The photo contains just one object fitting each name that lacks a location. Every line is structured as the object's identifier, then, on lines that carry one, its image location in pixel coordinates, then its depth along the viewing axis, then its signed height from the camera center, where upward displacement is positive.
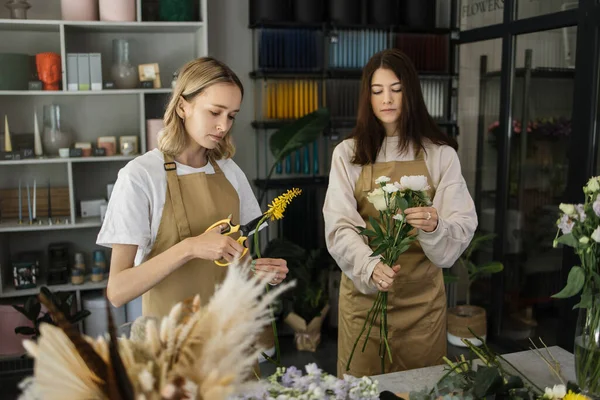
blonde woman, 1.49 -0.23
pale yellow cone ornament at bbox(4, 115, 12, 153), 3.55 -0.11
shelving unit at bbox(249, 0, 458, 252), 3.92 +0.27
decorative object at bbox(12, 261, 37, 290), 3.61 -0.92
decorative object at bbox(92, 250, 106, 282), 3.72 -0.90
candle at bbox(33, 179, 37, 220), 3.70 -0.50
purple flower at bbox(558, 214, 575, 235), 1.33 -0.23
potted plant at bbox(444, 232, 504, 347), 3.71 -1.23
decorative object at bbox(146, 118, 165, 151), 3.66 -0.04
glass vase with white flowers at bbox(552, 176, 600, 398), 1.30 -0.34
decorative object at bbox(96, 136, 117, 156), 3.73 -0.14
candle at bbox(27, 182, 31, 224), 3.69 -0.51
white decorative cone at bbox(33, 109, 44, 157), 3.62 -0.12
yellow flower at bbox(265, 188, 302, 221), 1.31 -0.18
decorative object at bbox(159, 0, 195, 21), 3.65 +0.68
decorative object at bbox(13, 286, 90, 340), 3.27 -1.05
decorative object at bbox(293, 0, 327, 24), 3.91 +0.73
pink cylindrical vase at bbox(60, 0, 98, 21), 3.49 +0.66
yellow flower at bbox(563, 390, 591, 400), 1.16 -0.53
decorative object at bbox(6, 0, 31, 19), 3.45 +0.66
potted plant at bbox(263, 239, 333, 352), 3.88 -1.17
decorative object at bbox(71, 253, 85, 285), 3.68 -0.92
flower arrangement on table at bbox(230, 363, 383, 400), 0.96 -0.44
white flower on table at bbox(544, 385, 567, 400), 1.19 -0.54
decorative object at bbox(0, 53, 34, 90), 3.46 +0.30
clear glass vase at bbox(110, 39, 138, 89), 3.65 +0.32
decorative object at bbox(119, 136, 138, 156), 3.72 -0.14
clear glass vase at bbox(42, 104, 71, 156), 3.64 -0.07
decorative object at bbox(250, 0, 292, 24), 3.85 +0.72
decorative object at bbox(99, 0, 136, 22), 3.48 +0.65
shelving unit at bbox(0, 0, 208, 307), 3.59 +0.08
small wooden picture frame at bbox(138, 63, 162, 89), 3.69 +0.30
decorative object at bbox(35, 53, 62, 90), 3.49 +0.31
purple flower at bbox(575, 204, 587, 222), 1.31 -0.20
